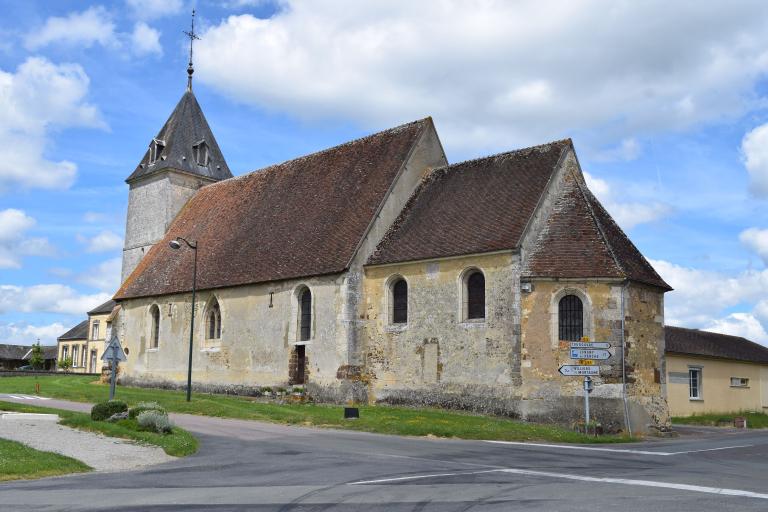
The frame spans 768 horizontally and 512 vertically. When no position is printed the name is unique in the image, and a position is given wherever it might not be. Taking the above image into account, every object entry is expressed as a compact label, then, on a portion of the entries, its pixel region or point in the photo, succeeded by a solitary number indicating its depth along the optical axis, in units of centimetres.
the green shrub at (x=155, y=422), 1611
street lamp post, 2538
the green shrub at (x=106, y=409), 1802
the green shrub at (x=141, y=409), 1743
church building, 2306
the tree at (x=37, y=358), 8400
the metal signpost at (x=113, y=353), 2006
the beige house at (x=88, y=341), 7056
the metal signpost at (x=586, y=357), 2083
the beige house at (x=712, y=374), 3216
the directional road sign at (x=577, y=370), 2083
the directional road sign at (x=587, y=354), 2088
